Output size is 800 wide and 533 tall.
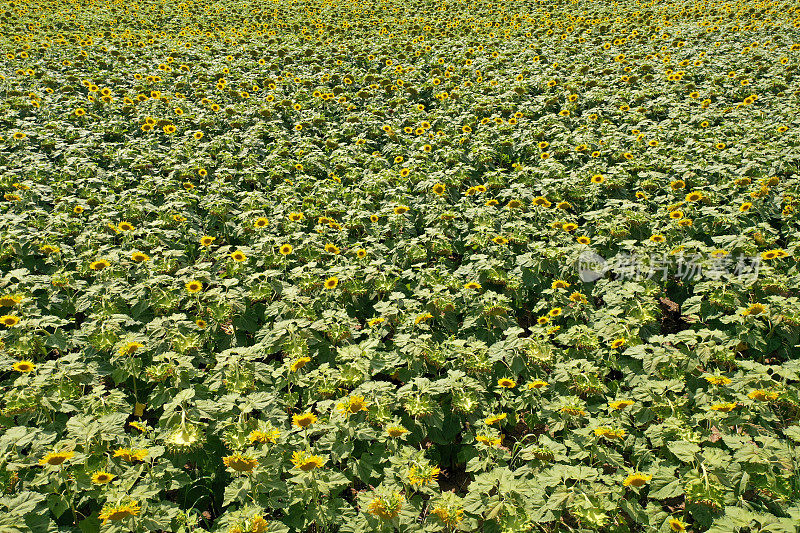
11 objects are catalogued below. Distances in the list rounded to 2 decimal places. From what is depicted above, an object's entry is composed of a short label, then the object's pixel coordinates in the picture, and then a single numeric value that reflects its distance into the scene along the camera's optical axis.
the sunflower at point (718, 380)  3.10
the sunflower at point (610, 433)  2.93
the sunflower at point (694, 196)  4.99
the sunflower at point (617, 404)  3.14
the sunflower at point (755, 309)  3.67
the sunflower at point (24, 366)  3.33
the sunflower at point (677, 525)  2.54
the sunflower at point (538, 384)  3.29
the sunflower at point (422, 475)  2.72
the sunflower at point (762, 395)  2.96
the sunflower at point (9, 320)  3.70
